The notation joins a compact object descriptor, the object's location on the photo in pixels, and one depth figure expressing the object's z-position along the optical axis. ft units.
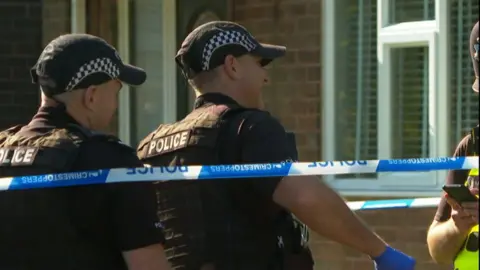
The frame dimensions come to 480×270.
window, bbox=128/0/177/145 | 49.83
